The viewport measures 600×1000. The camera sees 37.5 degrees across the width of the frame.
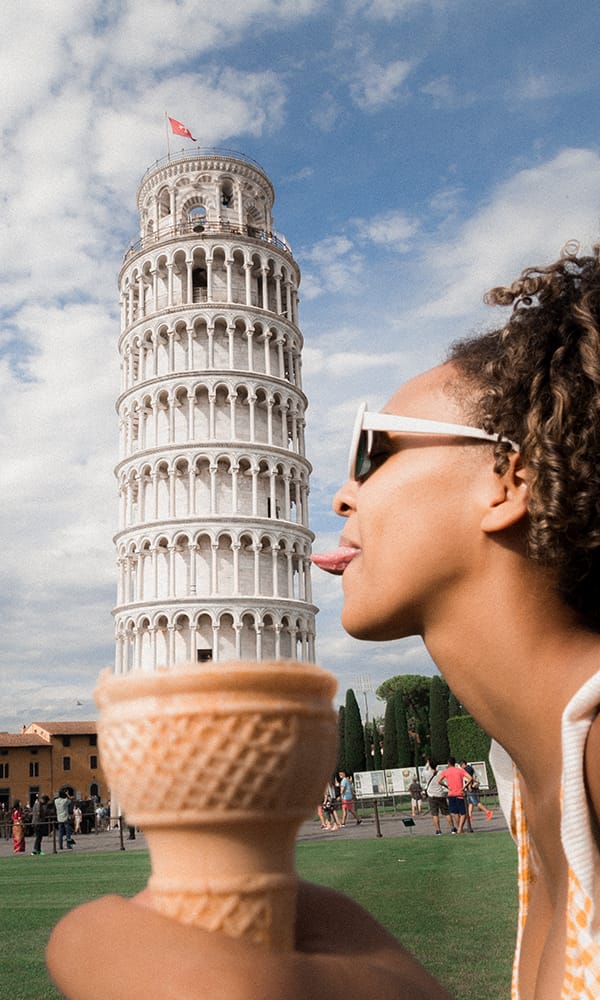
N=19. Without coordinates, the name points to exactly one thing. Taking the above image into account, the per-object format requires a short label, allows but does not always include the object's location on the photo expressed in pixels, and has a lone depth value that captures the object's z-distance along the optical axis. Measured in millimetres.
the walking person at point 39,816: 17812
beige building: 54125
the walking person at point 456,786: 13953
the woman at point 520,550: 967
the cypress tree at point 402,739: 42875
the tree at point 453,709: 41681
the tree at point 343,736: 44406
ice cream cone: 585
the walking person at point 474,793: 20334
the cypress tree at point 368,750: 47706
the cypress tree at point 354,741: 43559
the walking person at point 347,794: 19000
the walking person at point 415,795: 22094
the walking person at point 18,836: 19141
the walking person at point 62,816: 18328
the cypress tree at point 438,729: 42062
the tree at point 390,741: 44250
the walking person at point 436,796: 14745
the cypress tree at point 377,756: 46169
